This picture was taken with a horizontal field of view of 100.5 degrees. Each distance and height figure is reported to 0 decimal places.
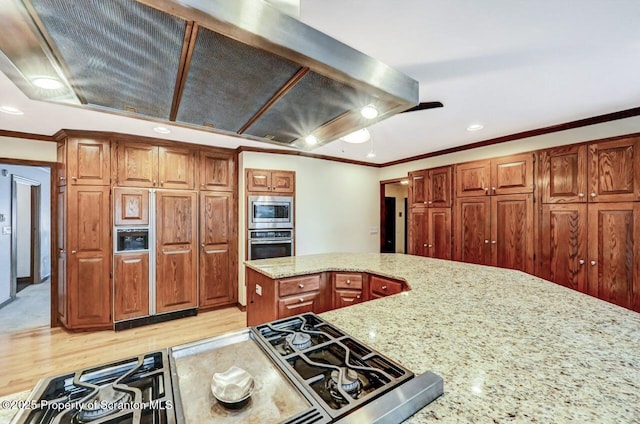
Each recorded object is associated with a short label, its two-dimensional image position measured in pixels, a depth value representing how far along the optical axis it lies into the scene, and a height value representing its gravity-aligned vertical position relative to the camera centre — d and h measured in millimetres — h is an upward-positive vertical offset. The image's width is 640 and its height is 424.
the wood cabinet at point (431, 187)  3703 +368
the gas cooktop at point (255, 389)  586 -452
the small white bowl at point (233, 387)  618 -430
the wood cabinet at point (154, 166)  3141 +589
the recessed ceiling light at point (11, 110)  2291 +920
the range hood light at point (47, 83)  744 +376
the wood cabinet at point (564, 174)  2605 +382
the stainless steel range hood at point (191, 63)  562 +410
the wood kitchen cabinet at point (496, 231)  2996 -228
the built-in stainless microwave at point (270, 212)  3570 +14
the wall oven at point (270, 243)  3555 -420
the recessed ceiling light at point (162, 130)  2856 +917
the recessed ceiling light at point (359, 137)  2286 +661
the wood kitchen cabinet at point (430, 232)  3691 -295
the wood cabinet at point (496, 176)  2994 +435
